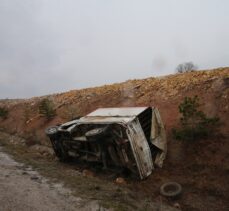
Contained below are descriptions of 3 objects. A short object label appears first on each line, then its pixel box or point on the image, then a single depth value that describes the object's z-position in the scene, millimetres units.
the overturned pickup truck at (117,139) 4434
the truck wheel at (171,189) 4022
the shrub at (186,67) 17307
